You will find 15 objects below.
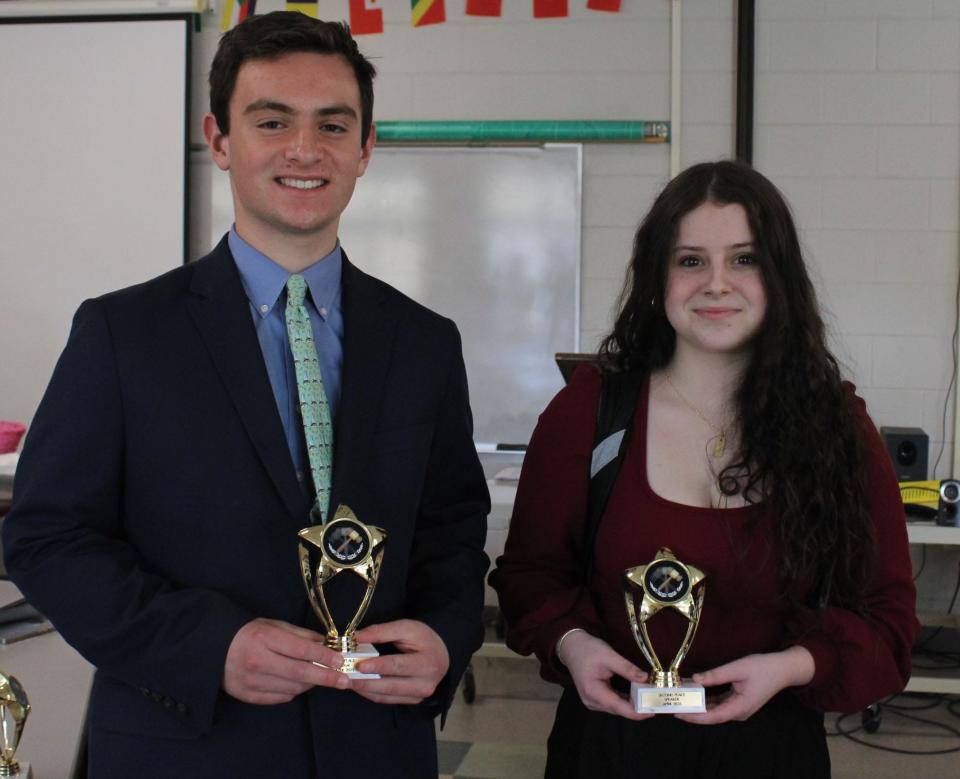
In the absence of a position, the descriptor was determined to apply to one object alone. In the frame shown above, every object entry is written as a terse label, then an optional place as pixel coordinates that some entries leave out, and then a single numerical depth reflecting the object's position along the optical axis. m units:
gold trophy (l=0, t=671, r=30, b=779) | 1.43
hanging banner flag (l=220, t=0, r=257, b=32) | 4.89
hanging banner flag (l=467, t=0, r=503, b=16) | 4.77
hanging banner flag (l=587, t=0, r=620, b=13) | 4.72
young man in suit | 1.33
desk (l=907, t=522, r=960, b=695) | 3.71
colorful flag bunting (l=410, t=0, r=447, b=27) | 4.80
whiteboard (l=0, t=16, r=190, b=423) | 4.88
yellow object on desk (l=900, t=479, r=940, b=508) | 3.94
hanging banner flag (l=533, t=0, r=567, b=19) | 4.74
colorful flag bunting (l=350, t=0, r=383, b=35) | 4.82
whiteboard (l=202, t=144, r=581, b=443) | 4.77
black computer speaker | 4.15
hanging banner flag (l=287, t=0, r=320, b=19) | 4.81
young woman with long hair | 1.59
